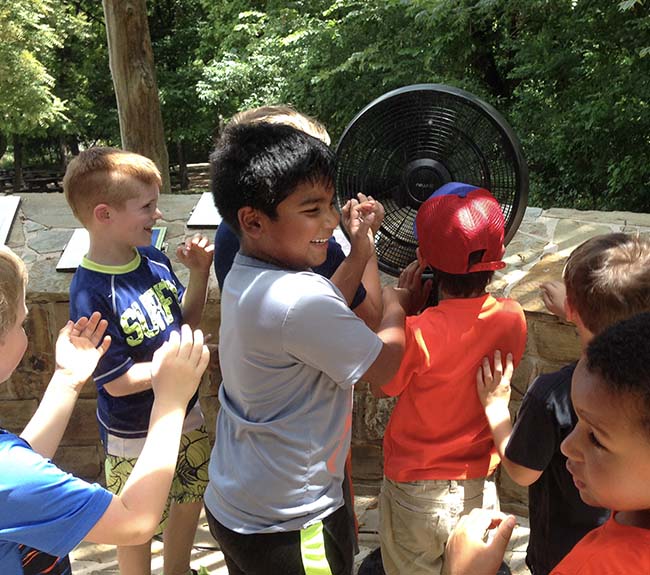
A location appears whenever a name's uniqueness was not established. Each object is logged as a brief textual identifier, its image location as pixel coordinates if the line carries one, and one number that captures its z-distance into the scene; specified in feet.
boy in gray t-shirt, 5.45
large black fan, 7.48
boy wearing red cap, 6.61
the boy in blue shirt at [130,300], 7.85
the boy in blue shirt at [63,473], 4.42
